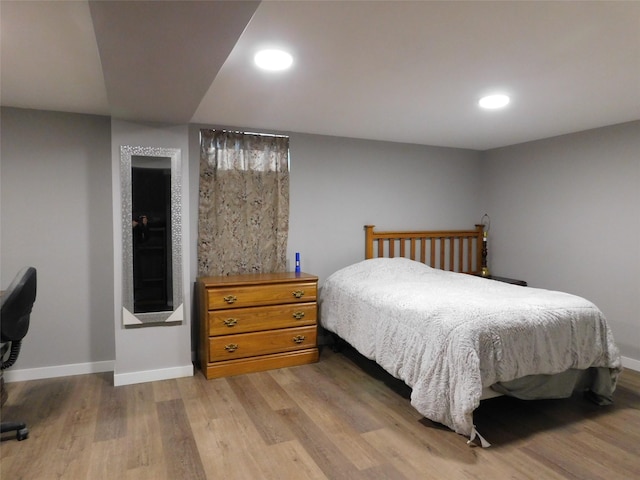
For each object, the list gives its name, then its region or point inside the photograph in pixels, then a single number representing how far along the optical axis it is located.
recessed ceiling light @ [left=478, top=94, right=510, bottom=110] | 2.79
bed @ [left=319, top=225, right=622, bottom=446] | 2.31
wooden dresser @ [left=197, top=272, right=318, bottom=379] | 3.27
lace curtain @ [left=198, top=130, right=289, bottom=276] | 3.65
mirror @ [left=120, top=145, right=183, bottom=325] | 3.10
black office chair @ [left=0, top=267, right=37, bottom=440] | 2.16
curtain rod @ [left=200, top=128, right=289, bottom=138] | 3.67
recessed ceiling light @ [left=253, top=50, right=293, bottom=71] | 2.06
